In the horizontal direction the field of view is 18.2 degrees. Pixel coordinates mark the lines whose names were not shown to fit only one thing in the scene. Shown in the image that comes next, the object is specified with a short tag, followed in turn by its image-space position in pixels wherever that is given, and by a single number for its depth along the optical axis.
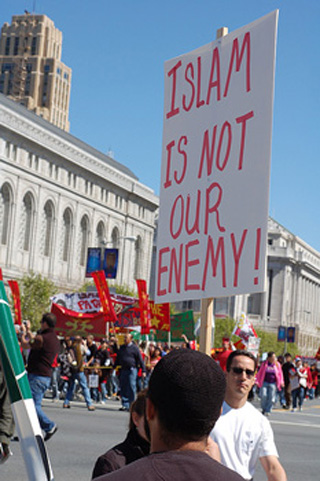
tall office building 147.75
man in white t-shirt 4.79
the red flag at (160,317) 27.69
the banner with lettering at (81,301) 29.48
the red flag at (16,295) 30.79
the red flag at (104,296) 27.61
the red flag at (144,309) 27.11
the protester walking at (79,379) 19.62
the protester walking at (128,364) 19.72
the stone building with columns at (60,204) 67.50
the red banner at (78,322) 27.44
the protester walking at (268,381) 23.81
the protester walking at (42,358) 12.55
